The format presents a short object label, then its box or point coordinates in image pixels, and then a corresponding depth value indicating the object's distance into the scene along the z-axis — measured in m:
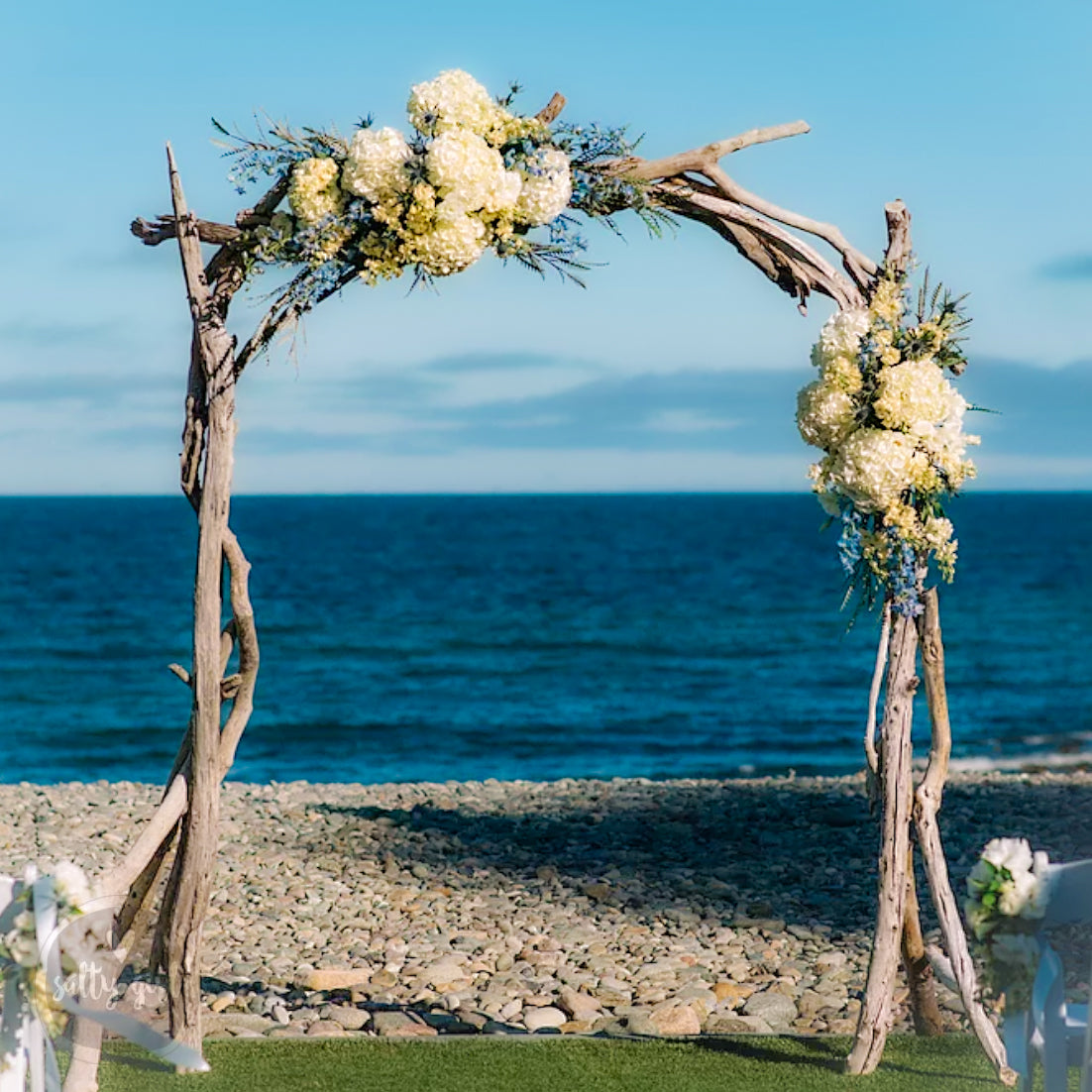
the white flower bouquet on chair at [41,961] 3.14
